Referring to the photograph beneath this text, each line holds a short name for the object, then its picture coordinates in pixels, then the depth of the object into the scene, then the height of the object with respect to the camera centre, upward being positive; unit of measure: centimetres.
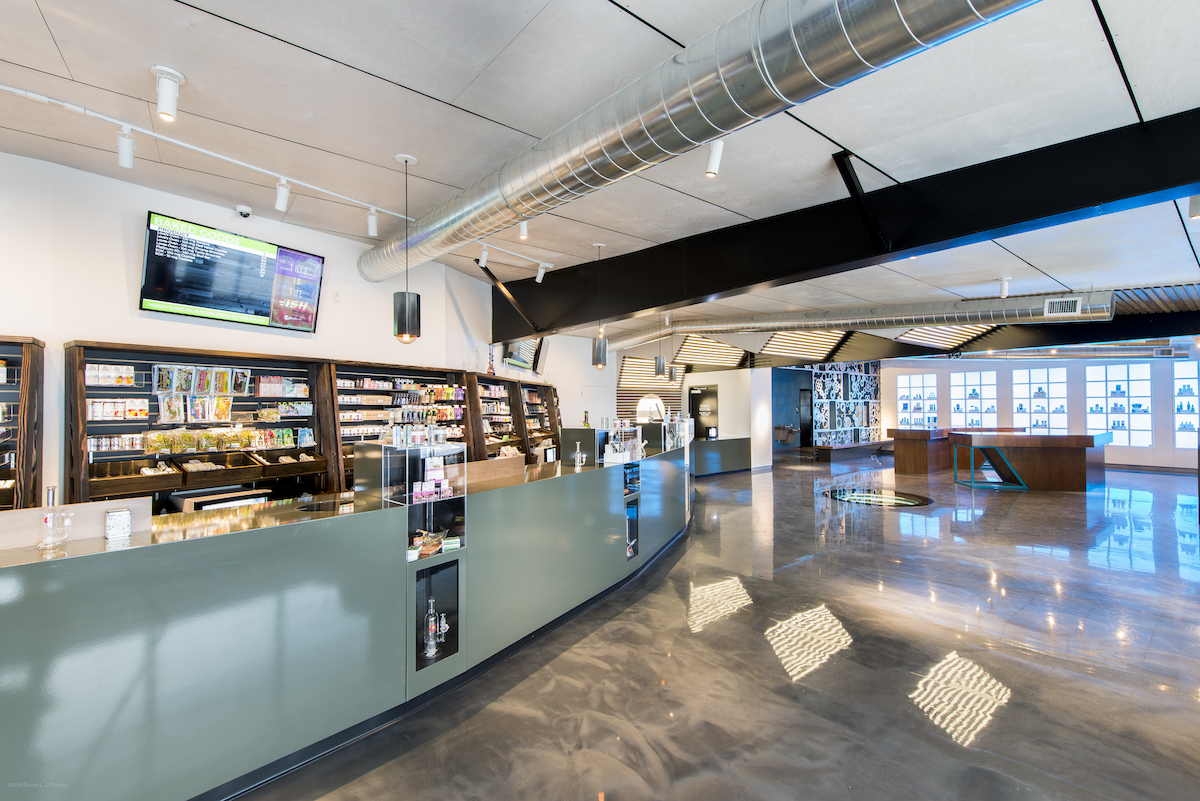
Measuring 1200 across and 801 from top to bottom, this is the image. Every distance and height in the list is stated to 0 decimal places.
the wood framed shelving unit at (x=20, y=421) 384 -13
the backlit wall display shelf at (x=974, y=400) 1628 +3
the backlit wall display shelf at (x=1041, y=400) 1487 +3
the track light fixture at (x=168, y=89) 284 +177
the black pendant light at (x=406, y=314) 471 +82
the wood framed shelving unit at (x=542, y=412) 998 -19
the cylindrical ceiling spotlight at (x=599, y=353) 761 +73
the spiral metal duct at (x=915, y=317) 735 +144
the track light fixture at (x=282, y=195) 421 +174
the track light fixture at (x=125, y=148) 346 +175
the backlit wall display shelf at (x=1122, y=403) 1352 -6
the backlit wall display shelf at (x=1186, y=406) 1282 -14
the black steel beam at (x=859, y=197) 373 +159
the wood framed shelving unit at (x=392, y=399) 616 +5
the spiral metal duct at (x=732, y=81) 181 +137
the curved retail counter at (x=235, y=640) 183 -106
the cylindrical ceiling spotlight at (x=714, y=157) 319 +155
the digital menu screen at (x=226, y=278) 479 +129
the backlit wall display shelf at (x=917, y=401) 1764 +1
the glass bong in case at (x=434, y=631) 296 -135
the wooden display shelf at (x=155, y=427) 420 -4
